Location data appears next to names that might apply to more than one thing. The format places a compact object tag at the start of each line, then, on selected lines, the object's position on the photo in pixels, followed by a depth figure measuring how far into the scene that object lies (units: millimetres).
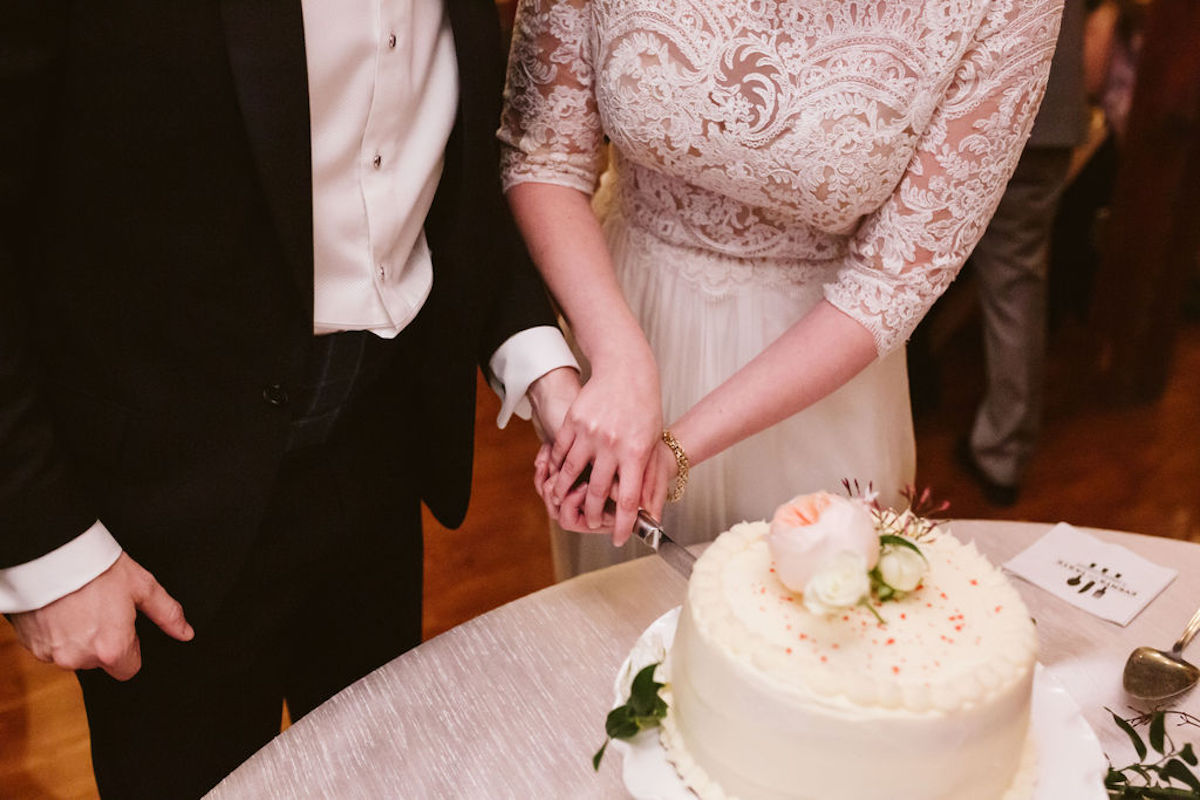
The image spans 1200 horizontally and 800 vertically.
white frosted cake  815
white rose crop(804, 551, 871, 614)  771
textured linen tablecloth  1104
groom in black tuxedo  999
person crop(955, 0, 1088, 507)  2734
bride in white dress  1308
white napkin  1356
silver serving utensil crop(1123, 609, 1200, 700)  1193
